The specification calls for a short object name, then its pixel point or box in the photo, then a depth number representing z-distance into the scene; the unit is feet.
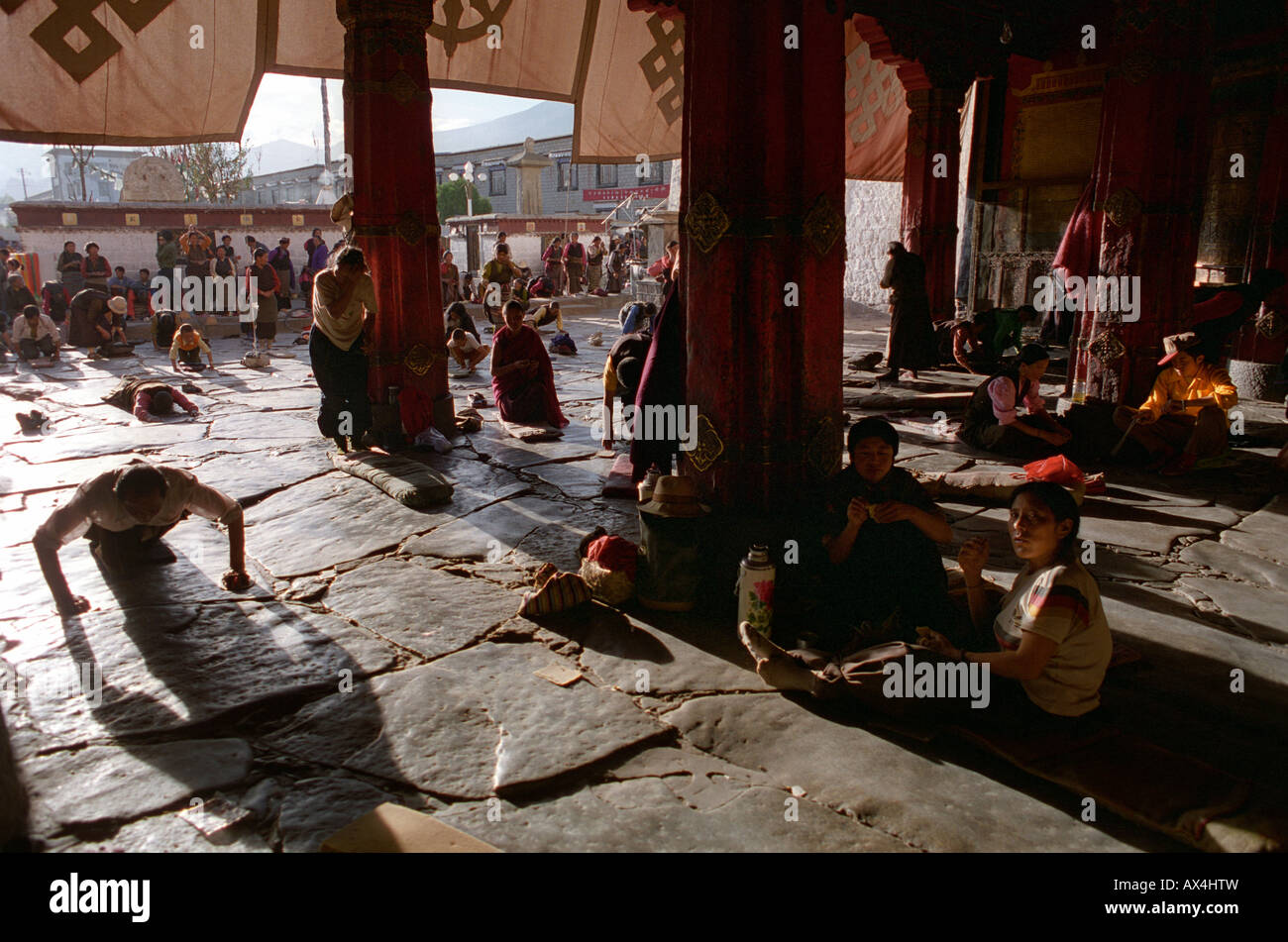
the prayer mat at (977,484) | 19.56
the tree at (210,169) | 117.29
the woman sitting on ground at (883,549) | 12.40
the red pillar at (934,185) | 36.83
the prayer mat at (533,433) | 26.73
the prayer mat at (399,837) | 8.27
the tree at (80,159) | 106.32
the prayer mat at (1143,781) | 8.36
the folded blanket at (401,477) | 20.03
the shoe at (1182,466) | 21.86
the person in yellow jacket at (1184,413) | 21.80
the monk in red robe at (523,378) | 28.50
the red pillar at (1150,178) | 23.59
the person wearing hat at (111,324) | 47.24
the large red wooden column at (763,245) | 13.75
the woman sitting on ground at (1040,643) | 9.82
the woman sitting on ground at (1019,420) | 22.82
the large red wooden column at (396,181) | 23.99
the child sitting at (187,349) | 41.75
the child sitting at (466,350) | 37.70
